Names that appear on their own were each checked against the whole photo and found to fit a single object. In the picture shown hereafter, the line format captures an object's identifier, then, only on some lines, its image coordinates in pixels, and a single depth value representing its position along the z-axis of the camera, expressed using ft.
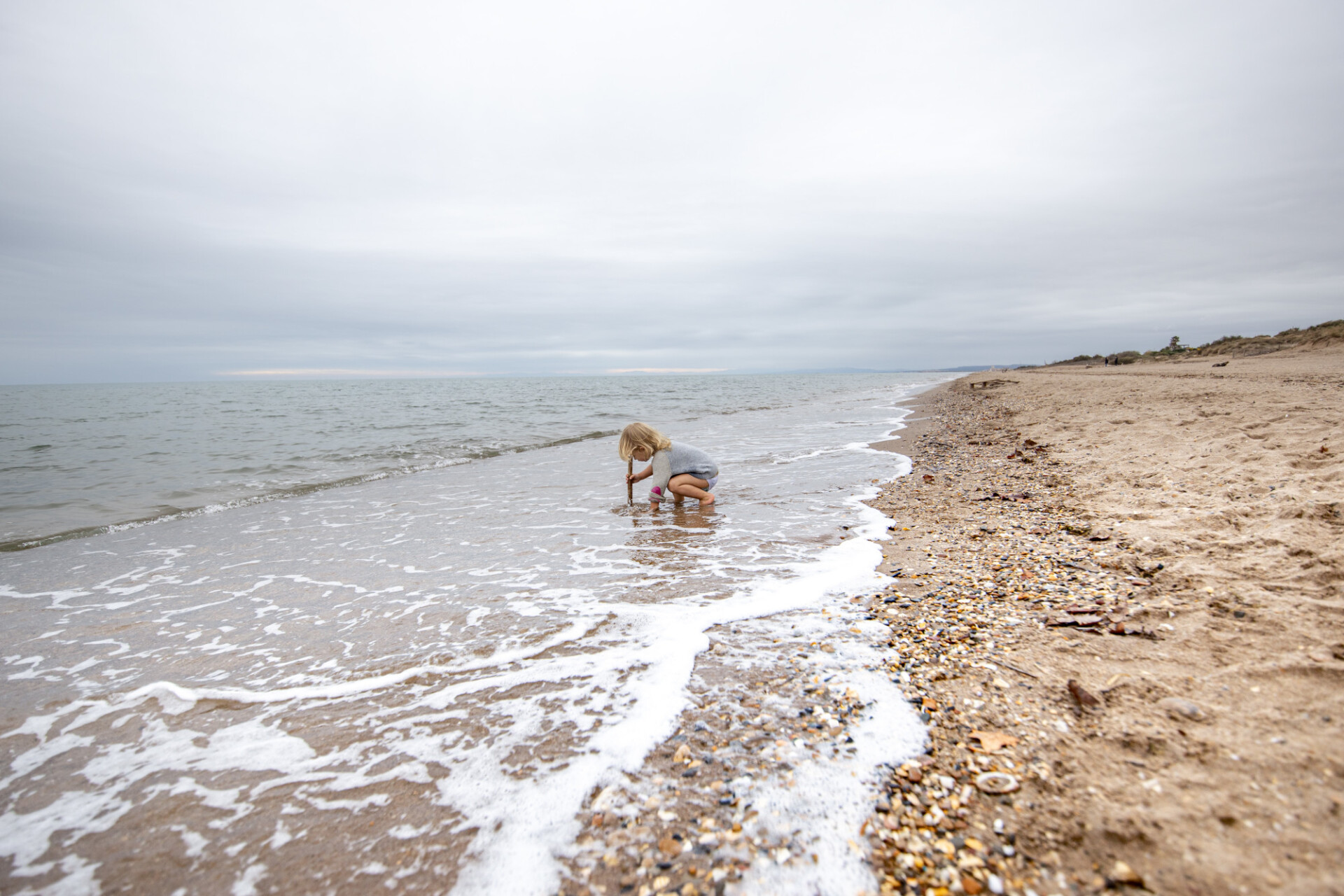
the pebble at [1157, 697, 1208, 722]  7.79
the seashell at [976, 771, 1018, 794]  7.22
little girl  26.53
